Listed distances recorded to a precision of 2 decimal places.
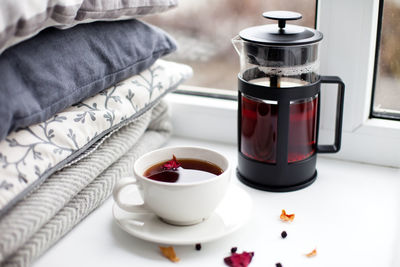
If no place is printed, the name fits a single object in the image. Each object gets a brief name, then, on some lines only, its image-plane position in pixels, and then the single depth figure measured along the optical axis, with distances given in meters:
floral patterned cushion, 0.57
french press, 0.71
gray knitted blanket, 0.56
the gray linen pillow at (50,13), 0.52
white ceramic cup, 0.61
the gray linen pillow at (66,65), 0.58
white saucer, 0.63
